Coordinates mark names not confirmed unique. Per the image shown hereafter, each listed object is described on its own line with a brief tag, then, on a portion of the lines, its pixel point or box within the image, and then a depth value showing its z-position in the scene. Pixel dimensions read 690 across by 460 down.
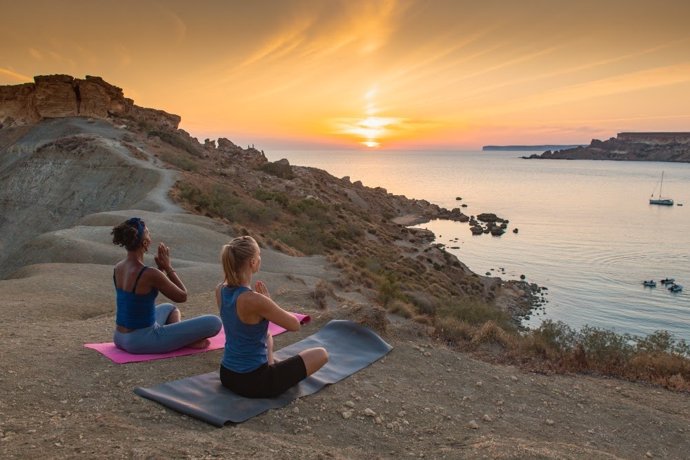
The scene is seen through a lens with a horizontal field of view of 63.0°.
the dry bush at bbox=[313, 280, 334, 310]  10.63
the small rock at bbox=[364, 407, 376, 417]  5.70
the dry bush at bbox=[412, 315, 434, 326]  10.48
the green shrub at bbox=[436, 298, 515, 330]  15.04
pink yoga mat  6.41
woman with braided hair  6.15
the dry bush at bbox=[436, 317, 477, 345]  9.42
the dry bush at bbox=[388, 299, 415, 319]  11.55
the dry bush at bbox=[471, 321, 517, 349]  9.23
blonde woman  5.09
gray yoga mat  5.22
